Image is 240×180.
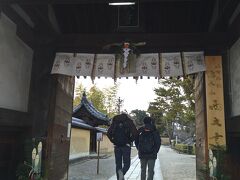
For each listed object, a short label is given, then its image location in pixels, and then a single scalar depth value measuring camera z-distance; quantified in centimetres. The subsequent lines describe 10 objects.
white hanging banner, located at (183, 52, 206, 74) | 512
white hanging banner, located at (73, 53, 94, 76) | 542
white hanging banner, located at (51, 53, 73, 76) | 538
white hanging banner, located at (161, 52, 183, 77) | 523
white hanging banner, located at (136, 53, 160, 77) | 527
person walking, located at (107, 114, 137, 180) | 508
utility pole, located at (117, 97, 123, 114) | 3724
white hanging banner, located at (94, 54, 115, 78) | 538
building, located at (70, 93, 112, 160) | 1582
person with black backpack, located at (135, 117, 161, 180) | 504
